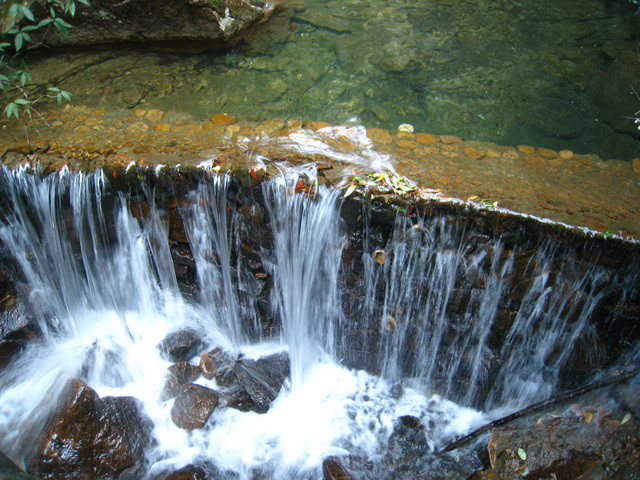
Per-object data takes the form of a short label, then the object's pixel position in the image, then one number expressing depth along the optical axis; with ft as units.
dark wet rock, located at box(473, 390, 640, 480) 8.65
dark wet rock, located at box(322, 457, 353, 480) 10.54
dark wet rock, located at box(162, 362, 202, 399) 12.42
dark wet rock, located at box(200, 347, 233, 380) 12.55
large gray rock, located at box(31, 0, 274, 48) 17.52
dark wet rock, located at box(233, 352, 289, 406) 12.31
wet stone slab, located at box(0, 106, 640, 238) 10.41
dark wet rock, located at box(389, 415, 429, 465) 11.12
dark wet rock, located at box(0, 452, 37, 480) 8.85
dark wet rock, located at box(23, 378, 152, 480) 10.14
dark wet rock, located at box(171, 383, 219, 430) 11.78
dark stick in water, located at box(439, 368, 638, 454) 10.19
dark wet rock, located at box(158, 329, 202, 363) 13.06
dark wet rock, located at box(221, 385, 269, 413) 12.18
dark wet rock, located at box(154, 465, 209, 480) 10.45
